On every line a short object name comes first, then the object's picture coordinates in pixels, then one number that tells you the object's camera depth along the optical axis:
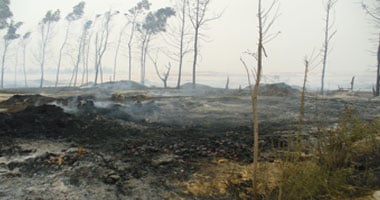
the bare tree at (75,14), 45.75
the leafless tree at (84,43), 46.47
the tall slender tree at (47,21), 45.53
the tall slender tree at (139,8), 42.31
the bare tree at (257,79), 3.82
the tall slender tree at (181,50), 32.88
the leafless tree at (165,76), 34.72
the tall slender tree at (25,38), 50.78
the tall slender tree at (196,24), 30.91
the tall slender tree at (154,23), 40.19
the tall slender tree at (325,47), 30.76
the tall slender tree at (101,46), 40.68
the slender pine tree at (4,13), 36.78
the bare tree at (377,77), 24.48
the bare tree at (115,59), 44.31
